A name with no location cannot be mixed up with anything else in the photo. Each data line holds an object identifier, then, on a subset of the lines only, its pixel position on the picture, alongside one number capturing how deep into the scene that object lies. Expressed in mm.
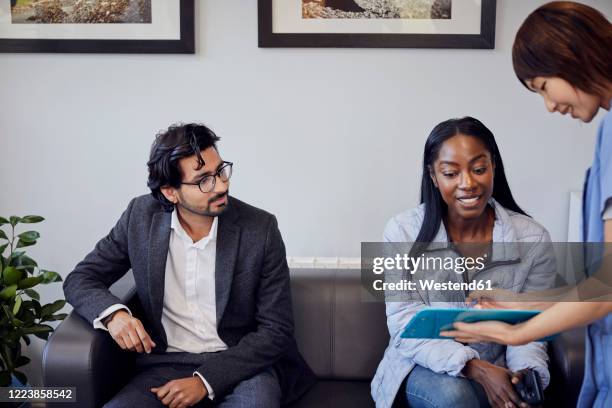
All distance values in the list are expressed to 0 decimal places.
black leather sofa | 1974
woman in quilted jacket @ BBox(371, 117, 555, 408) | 1996
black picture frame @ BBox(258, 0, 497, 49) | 2545
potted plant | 2318
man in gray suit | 2088
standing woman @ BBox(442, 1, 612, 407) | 1182
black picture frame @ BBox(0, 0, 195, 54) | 2637
